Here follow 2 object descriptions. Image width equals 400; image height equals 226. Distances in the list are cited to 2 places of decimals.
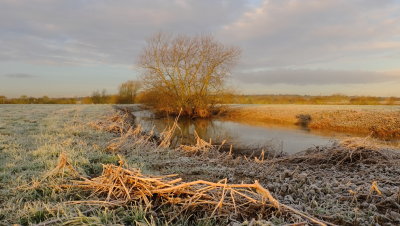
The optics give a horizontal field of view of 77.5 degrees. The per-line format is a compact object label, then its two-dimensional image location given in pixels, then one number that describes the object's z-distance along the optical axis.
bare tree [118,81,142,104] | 43.38
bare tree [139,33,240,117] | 24.56
